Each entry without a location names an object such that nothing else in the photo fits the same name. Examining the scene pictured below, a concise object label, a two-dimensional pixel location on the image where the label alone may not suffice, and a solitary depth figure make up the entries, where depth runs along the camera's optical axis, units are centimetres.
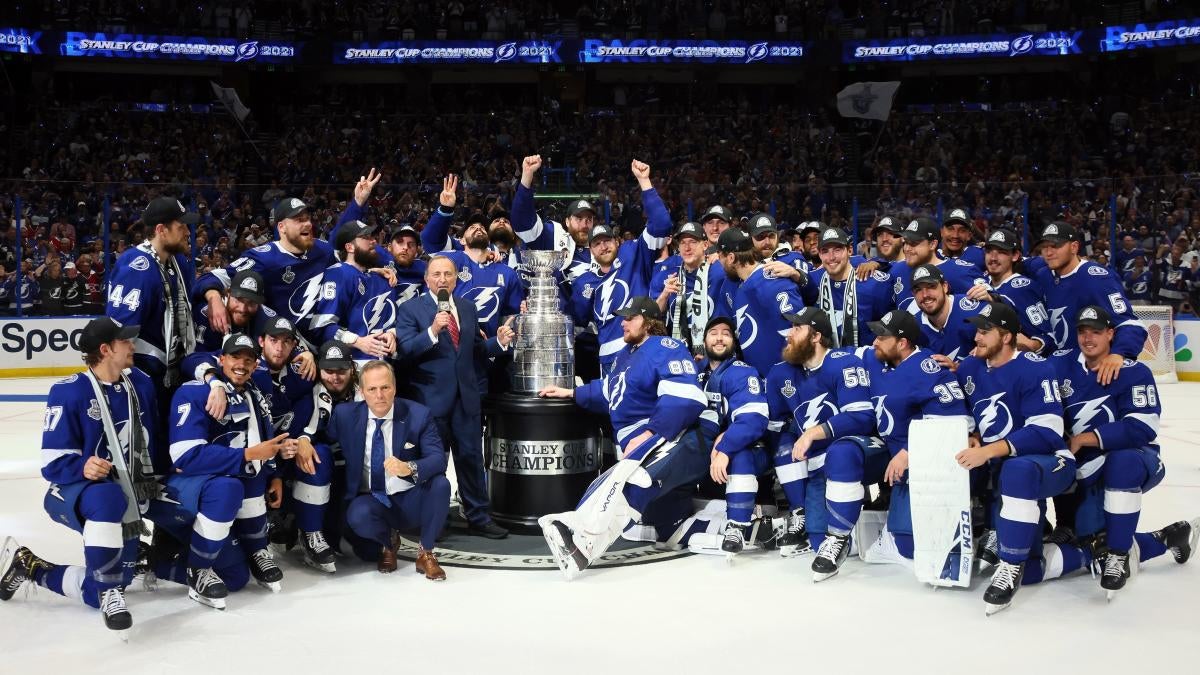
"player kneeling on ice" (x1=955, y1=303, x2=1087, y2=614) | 541
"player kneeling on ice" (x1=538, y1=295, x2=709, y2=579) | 609
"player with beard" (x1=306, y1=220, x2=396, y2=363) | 657
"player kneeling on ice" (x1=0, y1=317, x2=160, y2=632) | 505
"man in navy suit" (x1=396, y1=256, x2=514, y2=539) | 670
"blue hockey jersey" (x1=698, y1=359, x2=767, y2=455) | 638
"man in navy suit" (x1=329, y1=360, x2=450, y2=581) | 594
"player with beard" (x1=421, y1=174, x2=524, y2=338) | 739
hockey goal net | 1422
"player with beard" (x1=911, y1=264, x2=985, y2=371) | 639
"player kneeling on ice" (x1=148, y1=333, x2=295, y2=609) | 543
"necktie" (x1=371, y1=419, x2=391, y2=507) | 599
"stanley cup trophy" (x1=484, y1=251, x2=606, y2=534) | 684
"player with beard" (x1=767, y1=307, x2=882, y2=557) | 622
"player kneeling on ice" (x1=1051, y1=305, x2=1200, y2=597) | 566
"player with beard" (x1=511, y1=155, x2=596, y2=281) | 783
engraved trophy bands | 698
